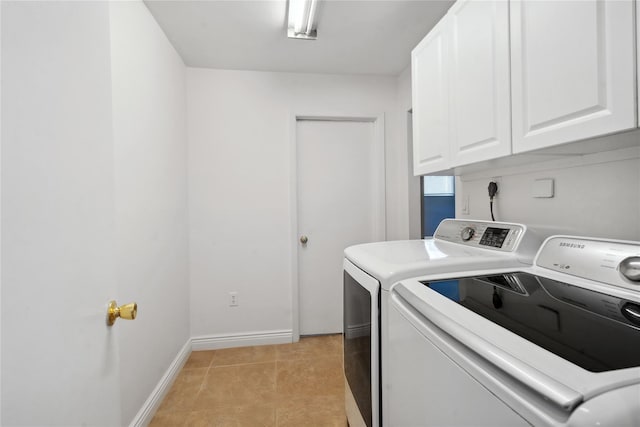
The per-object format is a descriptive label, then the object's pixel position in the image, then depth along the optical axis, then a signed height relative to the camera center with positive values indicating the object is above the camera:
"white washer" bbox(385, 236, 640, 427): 0.38 -0.25
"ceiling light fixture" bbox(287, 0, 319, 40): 1.58 +1.22
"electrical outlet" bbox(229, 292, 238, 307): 2.39 -0.77
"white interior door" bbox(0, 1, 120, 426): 0.40 +0.00
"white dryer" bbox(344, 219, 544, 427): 0.95 -0.22
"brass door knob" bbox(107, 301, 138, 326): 0.69 -0.25
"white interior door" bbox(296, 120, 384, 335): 2.54 +0.06
